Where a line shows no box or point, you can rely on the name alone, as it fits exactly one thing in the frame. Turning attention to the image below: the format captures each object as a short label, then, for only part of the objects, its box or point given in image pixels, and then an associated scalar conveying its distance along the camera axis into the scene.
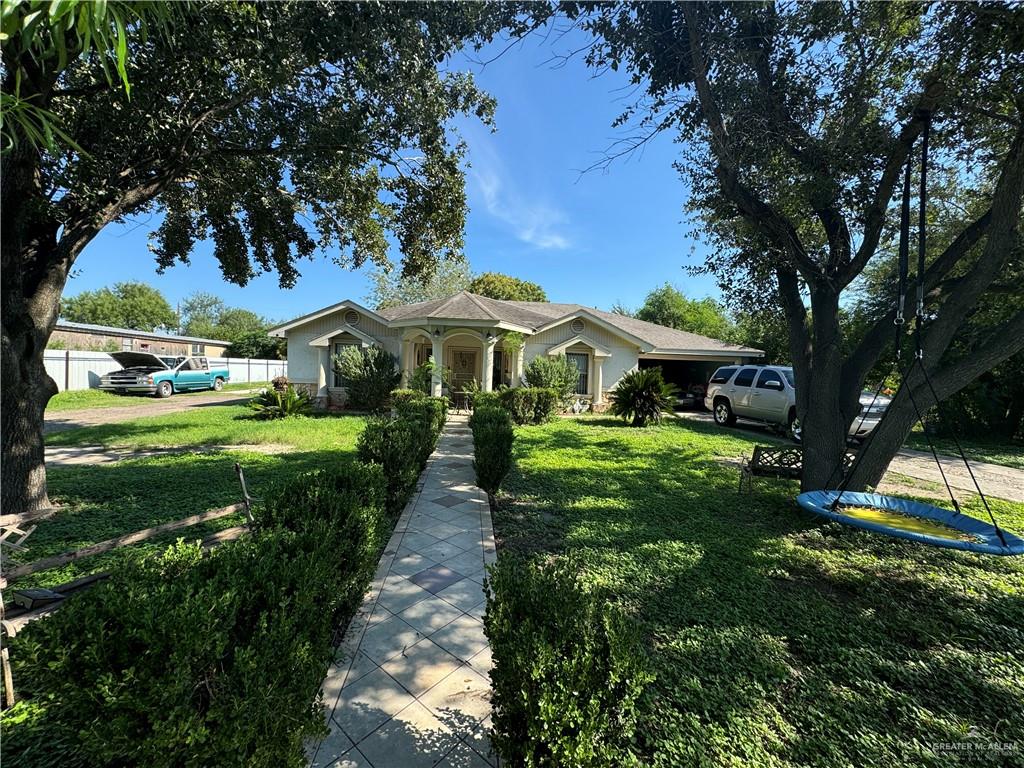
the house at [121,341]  22.11
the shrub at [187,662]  1.31
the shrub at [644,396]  12.68
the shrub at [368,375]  13.99
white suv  10.13
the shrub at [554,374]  14.60
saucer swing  3.44
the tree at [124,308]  42.84
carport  18.48
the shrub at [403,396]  10.97
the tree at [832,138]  4.46
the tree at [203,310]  58.69
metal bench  6.23
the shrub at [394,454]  4.86
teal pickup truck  18.14
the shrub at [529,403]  12.74
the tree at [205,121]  4.54
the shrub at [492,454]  5.82
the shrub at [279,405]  12.65
